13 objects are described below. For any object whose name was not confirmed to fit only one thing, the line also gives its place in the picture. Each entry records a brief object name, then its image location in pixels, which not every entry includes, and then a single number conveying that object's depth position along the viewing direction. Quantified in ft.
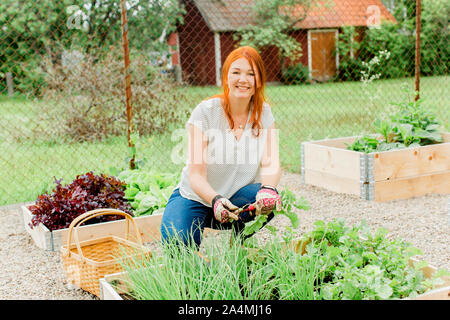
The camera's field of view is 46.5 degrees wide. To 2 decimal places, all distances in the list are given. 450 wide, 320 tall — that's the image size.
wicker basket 8.91
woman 8.96
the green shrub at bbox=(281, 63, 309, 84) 60.29
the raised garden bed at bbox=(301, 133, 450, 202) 14.96
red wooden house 58.29
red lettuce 11.94
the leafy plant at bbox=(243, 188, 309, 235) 8.05
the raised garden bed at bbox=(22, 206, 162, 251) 11.75
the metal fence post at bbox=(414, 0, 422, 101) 19.42
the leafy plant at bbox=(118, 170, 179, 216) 13.12
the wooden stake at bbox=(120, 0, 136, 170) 15.46
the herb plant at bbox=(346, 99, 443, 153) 15.88
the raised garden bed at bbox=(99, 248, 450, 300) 7.01
